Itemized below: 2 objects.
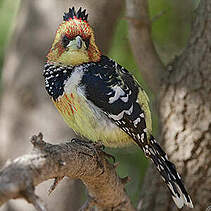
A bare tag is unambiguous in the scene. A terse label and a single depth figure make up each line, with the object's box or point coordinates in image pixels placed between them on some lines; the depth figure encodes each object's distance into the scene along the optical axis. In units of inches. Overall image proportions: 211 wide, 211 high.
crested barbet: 175.3
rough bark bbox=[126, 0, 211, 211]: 204.6
